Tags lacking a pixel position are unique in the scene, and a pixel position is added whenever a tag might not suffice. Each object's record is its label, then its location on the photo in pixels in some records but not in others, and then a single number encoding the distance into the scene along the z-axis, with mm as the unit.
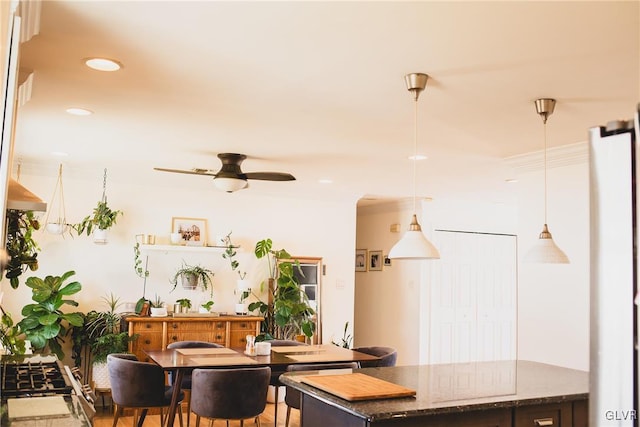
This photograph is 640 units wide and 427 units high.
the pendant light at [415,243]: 3066
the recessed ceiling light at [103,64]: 2979
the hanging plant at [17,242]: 3225
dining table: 4598
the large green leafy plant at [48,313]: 5934
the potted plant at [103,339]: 6234
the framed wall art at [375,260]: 9180
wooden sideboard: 6449
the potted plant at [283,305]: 7191
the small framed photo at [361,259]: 9547
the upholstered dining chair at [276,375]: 5695
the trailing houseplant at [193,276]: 7047
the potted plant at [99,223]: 6641
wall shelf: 6840
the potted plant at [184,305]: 6973
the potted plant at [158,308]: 6645
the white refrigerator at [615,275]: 858
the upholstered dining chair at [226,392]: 4316
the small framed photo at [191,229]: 7203
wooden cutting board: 2752
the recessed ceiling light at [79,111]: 3987
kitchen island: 2633
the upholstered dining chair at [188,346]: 5355
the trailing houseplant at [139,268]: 6969
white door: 8422
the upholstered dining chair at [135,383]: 4582
